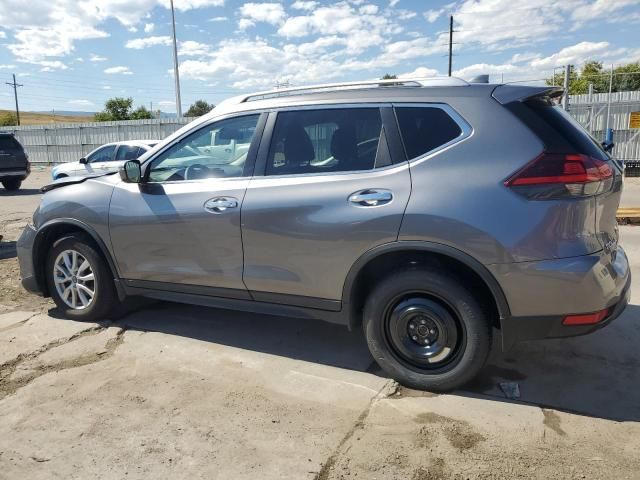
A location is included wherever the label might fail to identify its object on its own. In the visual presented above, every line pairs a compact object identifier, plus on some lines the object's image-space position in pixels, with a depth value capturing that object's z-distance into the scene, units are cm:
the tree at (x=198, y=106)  5712
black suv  1605
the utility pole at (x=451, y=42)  4425
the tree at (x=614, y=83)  2672
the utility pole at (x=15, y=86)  7172
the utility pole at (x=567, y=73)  1178
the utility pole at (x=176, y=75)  3303
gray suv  298
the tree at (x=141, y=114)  5602
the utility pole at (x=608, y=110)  1689
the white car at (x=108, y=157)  1317
